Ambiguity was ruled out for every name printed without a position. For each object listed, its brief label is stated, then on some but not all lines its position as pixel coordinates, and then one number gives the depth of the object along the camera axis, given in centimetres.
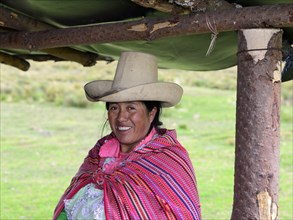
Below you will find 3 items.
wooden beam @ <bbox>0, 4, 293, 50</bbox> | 239
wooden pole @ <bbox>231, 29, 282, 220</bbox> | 244
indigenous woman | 269
